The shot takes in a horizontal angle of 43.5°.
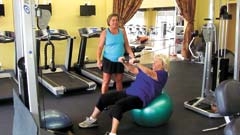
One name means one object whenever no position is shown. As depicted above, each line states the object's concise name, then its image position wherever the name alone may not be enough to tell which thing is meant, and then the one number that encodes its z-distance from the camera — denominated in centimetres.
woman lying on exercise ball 334
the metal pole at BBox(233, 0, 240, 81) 395
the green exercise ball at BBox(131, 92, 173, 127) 352
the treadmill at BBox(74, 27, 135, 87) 625
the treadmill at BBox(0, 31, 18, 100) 477
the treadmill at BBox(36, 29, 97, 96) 511
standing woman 402
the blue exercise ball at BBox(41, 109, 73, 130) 321
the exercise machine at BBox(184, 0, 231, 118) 425
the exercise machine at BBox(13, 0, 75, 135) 258
